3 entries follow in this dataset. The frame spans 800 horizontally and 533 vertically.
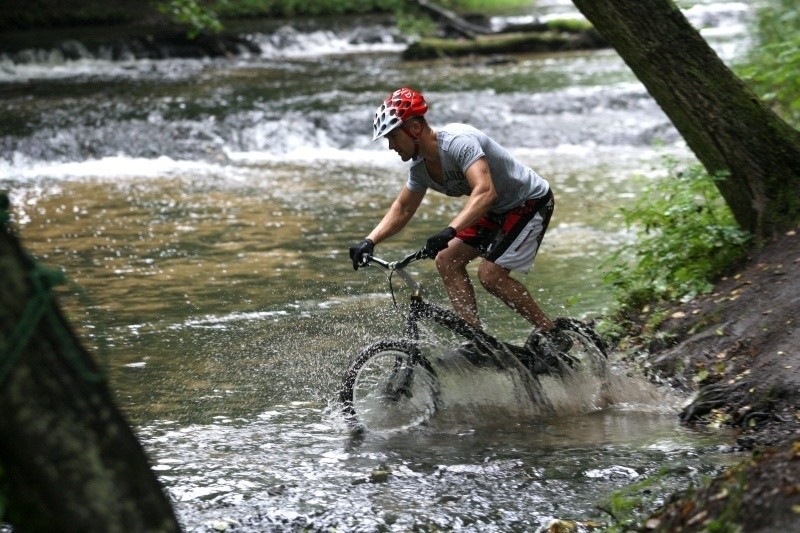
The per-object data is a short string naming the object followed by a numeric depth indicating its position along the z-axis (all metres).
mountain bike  13.71
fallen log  65.00
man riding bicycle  13.08
